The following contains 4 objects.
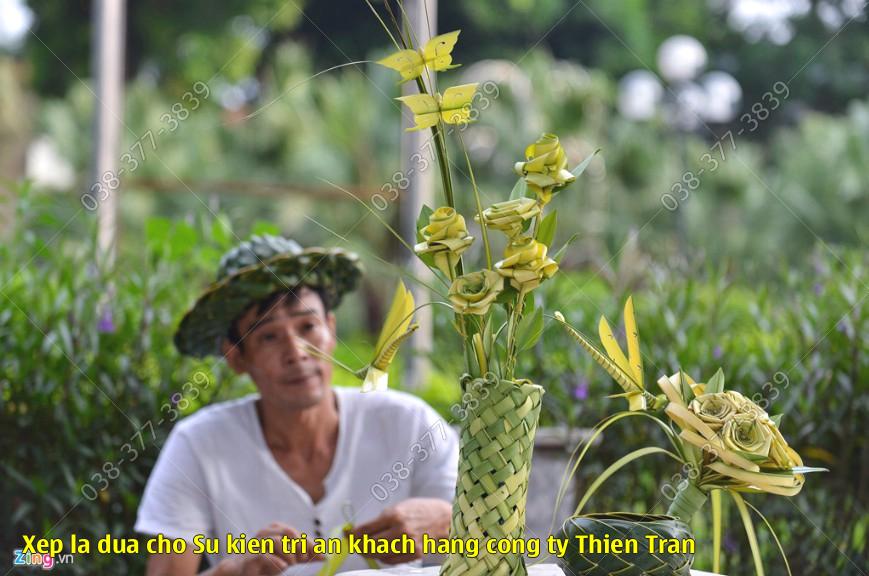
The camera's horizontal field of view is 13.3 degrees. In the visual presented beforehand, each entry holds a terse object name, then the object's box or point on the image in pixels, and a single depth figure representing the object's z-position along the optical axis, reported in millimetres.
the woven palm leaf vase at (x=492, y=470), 3315
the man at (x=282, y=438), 3958
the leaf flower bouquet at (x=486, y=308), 3267
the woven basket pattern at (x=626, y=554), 3331
